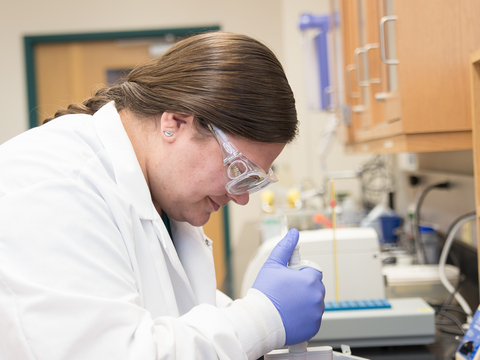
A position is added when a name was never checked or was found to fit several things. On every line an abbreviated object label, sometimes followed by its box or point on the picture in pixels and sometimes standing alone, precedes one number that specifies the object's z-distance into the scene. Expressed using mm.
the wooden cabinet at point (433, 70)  1180
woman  651
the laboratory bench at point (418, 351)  1108
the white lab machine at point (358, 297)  1140
